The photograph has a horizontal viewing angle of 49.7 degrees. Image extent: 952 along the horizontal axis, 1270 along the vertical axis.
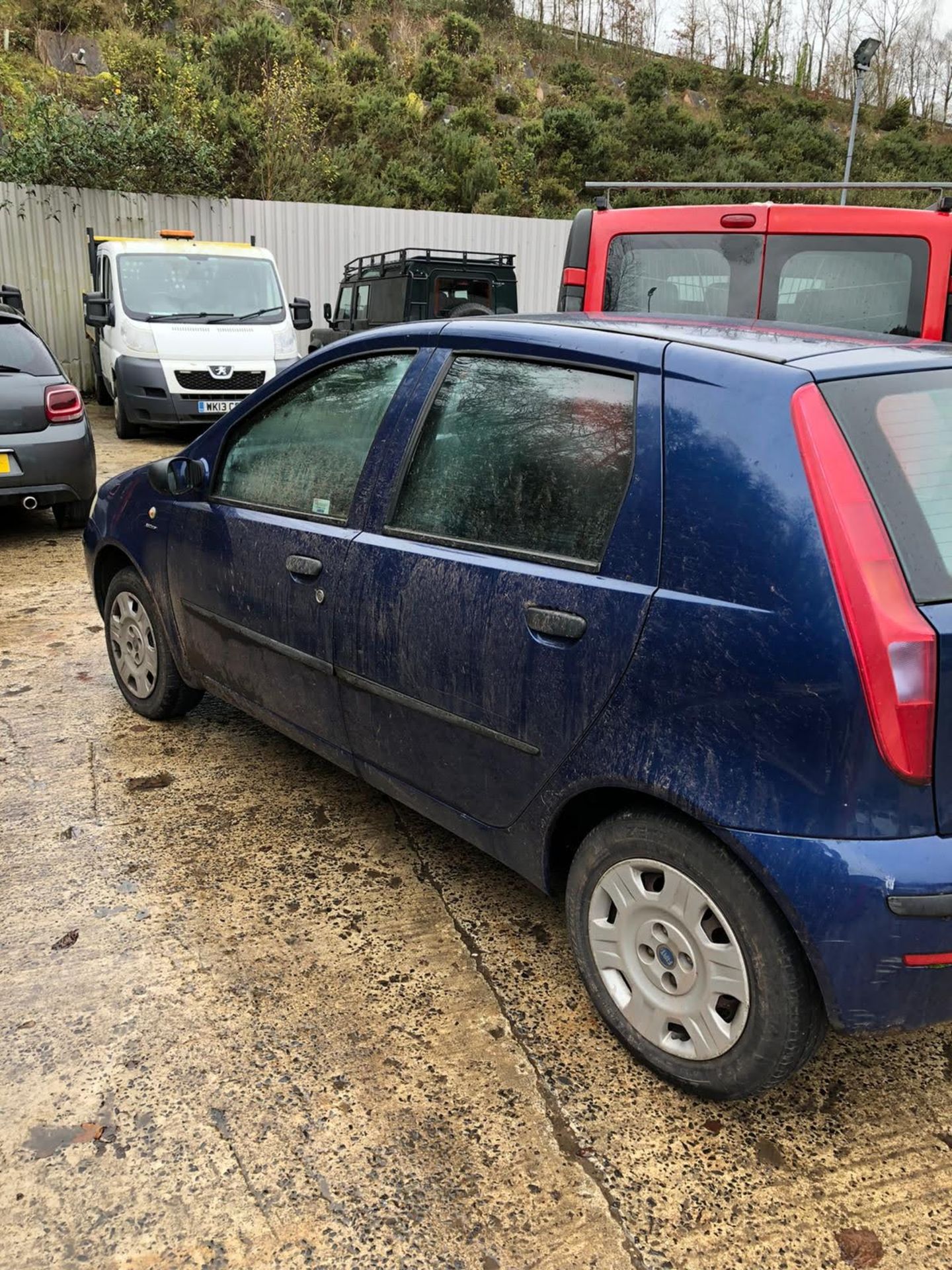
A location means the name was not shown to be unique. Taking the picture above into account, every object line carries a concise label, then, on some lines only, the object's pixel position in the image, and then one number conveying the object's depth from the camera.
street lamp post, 18.80
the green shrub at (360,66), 28.89
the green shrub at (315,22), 31.03
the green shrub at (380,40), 31.25
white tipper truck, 11.20
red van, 5.18
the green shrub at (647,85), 34.06
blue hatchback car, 1.84
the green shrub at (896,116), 40.22
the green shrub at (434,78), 30.31
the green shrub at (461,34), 33.28
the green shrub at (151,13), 28.42
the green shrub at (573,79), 34.91
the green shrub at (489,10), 36.50
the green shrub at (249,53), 25.73
